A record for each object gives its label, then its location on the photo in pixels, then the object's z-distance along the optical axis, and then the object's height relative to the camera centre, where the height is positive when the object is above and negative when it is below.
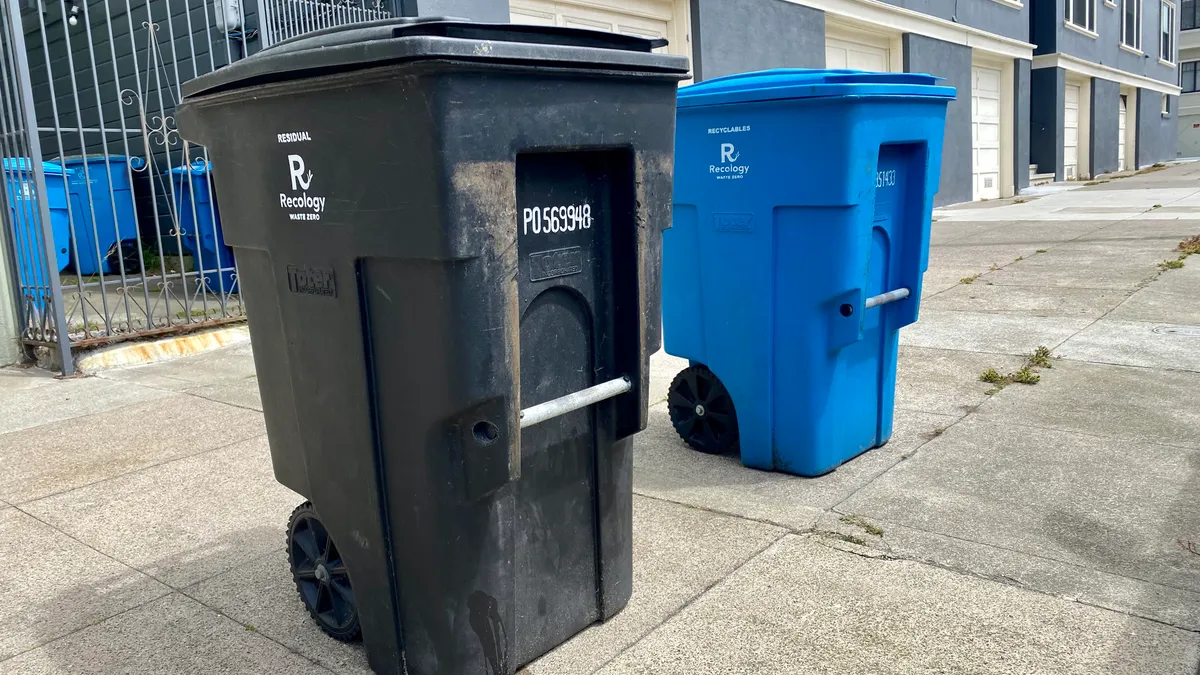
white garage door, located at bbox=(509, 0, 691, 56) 8.89 +1.71
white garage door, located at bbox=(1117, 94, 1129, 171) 29.14 +0.51
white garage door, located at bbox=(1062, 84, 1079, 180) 24.50 +0.47
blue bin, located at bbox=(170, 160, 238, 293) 7.18 -0.07
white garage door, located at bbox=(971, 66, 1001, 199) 18.57 +0.58
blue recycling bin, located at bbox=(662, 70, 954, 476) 3.63 -0.32
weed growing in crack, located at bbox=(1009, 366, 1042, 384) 5.25 -1.22
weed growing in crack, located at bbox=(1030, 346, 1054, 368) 5.64 -1.21
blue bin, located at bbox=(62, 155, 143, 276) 7.70 +0.15
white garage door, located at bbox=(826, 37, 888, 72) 13.88 +1.71
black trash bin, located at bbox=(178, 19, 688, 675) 2.05 -0.26
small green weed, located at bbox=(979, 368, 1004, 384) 5.30 -1.21
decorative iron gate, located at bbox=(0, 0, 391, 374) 6.13 +0.29
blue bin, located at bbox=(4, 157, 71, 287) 6.11 +0.05
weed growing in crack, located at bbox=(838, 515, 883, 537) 3.35 -1.27
